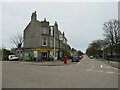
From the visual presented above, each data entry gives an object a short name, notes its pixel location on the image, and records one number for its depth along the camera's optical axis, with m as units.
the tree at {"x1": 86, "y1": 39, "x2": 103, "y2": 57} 41.06
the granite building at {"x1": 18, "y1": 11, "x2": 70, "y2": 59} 22.06
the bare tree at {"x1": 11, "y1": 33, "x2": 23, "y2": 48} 36.40
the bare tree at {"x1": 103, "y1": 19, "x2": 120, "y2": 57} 23.53
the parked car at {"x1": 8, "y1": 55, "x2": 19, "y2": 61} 23.64
